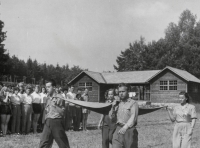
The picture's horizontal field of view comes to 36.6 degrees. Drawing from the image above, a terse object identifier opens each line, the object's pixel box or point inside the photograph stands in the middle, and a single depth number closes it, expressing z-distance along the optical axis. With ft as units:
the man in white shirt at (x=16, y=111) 39.91
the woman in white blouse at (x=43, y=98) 43.04
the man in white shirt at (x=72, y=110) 47.95
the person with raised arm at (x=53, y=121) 21.75
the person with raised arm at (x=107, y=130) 24.93
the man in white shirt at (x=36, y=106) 42.29
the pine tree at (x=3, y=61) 157.89
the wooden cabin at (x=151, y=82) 131.03
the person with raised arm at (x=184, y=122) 24.04
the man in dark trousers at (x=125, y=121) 19.48
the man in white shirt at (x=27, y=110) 40.96
